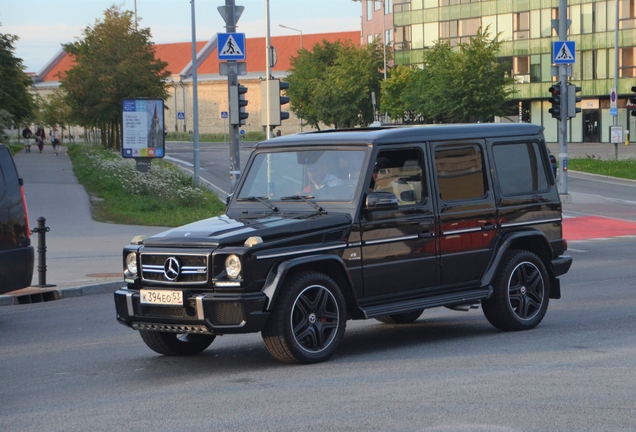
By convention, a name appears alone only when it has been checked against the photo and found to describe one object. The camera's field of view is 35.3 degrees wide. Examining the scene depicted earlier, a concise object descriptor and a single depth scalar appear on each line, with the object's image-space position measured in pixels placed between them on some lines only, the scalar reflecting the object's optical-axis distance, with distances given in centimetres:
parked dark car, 1116
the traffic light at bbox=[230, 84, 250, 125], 2198
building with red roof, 11631
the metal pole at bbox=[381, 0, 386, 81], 8983
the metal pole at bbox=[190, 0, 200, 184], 3784
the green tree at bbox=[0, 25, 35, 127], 4809
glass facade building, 7188
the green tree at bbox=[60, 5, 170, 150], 4850
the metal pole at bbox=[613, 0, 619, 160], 5856
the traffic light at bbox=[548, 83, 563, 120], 3006
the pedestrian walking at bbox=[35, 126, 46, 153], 6844
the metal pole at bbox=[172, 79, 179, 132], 11644
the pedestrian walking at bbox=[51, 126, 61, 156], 6288
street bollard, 1409
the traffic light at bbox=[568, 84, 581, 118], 3020
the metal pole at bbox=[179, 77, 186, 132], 11694
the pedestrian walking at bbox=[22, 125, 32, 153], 6869
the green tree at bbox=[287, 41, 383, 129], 8094
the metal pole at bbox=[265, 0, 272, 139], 2295
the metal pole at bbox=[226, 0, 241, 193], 2220
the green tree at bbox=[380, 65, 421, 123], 7088
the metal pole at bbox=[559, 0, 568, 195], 3011
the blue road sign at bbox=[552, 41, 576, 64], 2934
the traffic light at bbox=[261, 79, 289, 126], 2272
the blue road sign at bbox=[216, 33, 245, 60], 2173
